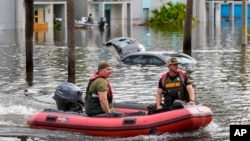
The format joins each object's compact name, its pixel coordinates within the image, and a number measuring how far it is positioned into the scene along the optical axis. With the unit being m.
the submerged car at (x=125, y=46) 33.81
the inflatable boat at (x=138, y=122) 14.45
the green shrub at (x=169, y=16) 97.00
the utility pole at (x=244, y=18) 42.34
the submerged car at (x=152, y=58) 30.71
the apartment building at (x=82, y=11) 75.31
